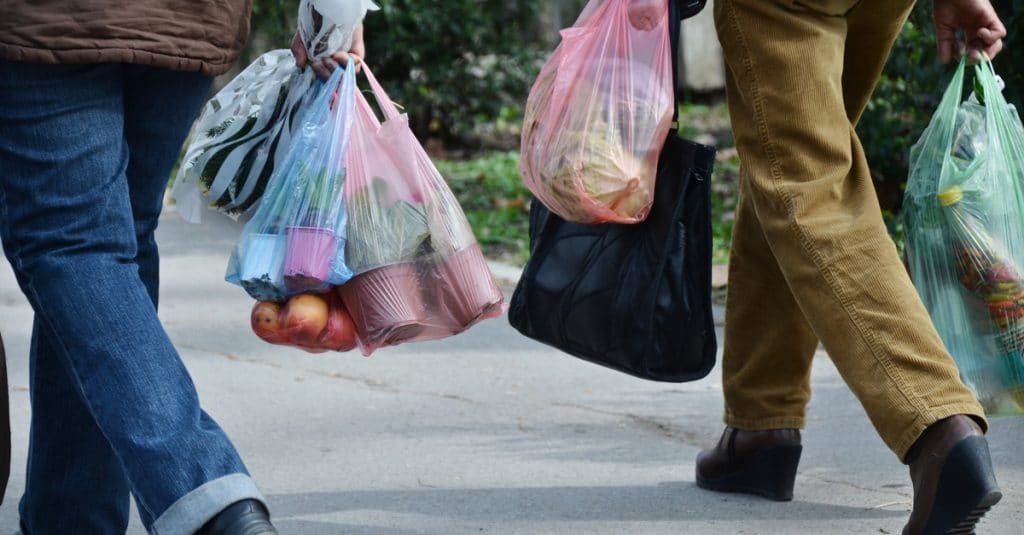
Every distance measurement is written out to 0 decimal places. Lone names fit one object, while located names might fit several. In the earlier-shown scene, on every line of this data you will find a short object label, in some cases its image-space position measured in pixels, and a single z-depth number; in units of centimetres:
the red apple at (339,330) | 491
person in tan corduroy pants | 477
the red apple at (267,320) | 480
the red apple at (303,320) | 477
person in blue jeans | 402
